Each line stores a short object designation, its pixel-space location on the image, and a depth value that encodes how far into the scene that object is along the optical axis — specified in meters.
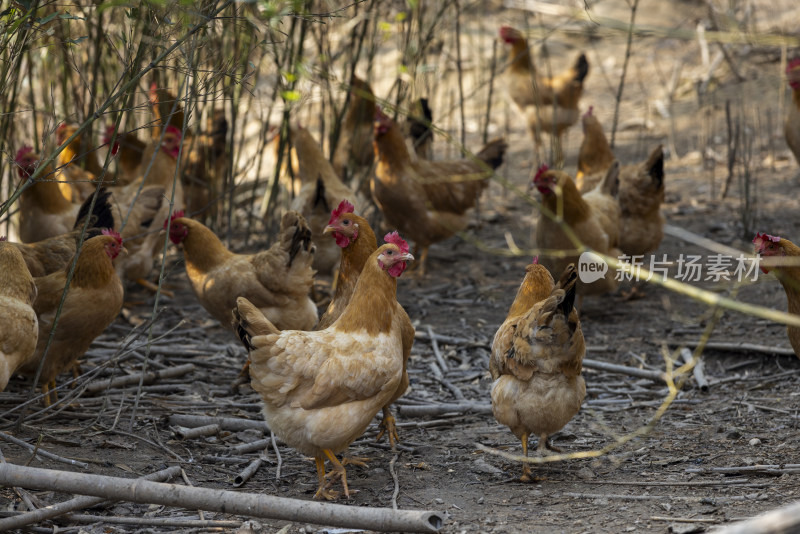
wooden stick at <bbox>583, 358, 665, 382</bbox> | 5.83
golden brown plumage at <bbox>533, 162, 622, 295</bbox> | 6.64
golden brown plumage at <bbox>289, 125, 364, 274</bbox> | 7.21
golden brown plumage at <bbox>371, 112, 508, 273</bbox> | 8.20
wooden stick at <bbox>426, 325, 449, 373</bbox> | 6.21
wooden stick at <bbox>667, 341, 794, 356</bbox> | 5.95
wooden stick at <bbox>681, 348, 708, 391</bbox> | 5.65
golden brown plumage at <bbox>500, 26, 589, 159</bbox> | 10.95
